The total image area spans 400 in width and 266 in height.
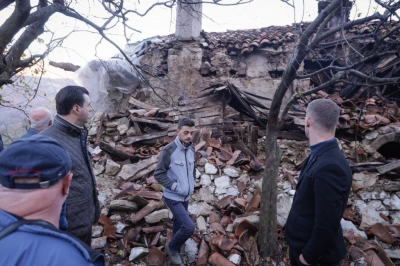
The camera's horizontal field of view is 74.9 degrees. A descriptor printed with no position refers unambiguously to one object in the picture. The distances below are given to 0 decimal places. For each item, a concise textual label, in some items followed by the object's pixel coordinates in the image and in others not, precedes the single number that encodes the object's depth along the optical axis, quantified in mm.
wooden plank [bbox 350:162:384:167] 5789
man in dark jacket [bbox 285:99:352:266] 1976
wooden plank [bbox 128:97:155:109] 8423
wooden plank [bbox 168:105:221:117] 7012
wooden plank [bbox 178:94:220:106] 7090
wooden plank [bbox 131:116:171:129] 7262
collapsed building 4375
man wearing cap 903
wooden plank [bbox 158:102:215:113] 7104
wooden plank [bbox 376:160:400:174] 5493
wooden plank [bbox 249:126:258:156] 6473
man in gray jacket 3498
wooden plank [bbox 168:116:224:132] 6934
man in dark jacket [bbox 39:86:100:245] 2330
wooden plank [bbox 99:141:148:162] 6477
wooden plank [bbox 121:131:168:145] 7023
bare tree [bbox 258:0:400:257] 3375
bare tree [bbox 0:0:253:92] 2432
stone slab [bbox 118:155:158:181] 5820
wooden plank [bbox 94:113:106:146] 7374
